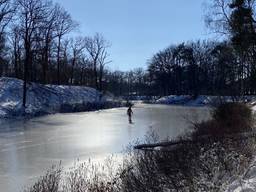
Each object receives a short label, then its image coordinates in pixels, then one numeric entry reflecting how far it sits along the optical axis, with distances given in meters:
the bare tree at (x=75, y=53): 50.98
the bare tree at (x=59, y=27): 44.07
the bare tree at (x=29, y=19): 33.31
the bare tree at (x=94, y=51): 55.31
